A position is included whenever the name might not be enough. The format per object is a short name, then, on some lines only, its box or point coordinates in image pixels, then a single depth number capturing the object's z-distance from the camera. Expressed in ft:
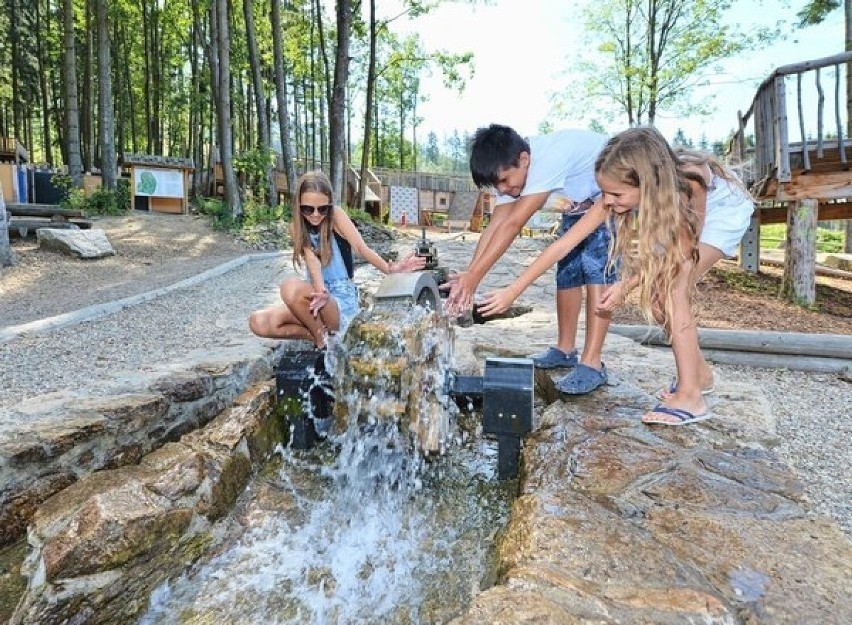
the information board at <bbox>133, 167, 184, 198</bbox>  42.34
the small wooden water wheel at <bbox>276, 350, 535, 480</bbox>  7.29
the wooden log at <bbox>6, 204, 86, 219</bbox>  32.50
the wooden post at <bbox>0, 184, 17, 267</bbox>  23.59
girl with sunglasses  9.87
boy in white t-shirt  8.46
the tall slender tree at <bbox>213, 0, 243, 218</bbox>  37.65
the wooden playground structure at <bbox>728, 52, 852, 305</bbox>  21.24
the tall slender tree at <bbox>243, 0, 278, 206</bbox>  43.21
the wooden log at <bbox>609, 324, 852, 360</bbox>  13.12
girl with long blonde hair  7.07
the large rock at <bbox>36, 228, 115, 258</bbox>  27.71
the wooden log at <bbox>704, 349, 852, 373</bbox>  13.09
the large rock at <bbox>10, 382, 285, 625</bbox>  5.49
